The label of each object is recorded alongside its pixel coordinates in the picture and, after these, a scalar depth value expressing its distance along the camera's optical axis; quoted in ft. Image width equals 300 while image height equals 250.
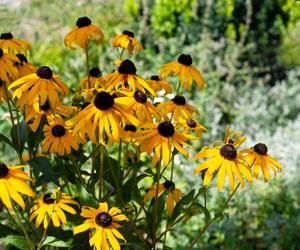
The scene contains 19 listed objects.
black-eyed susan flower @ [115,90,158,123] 3.57
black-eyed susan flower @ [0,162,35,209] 3.10
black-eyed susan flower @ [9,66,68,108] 3.67
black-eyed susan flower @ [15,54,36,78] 4.22
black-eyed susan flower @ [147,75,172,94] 4.50
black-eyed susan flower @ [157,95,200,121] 4.22
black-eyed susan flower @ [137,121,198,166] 3.55
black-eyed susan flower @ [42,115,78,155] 3.83
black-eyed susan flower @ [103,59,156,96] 3.85
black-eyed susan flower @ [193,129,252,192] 3.52
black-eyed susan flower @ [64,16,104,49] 4.42
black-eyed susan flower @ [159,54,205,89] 4.53
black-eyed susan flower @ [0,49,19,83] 3.83
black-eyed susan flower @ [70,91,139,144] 3.36
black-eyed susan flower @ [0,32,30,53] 4.33
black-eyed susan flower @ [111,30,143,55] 4.65
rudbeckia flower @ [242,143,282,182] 3.80
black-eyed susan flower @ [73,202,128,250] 3.39
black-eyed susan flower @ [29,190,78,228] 3.64
